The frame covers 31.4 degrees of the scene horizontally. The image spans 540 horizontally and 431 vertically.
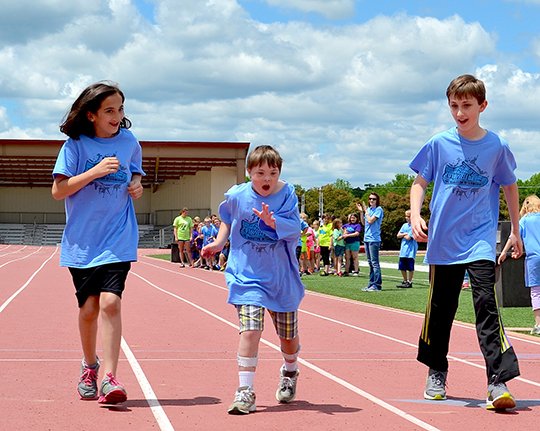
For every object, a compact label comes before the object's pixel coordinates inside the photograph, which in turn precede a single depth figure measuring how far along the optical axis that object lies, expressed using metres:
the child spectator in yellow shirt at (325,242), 27.48
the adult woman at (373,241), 19.22
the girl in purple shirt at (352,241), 24.83
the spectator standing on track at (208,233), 30.53
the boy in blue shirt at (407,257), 20.63
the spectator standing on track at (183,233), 32.81
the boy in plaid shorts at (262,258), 6.11
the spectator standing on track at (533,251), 11.29
